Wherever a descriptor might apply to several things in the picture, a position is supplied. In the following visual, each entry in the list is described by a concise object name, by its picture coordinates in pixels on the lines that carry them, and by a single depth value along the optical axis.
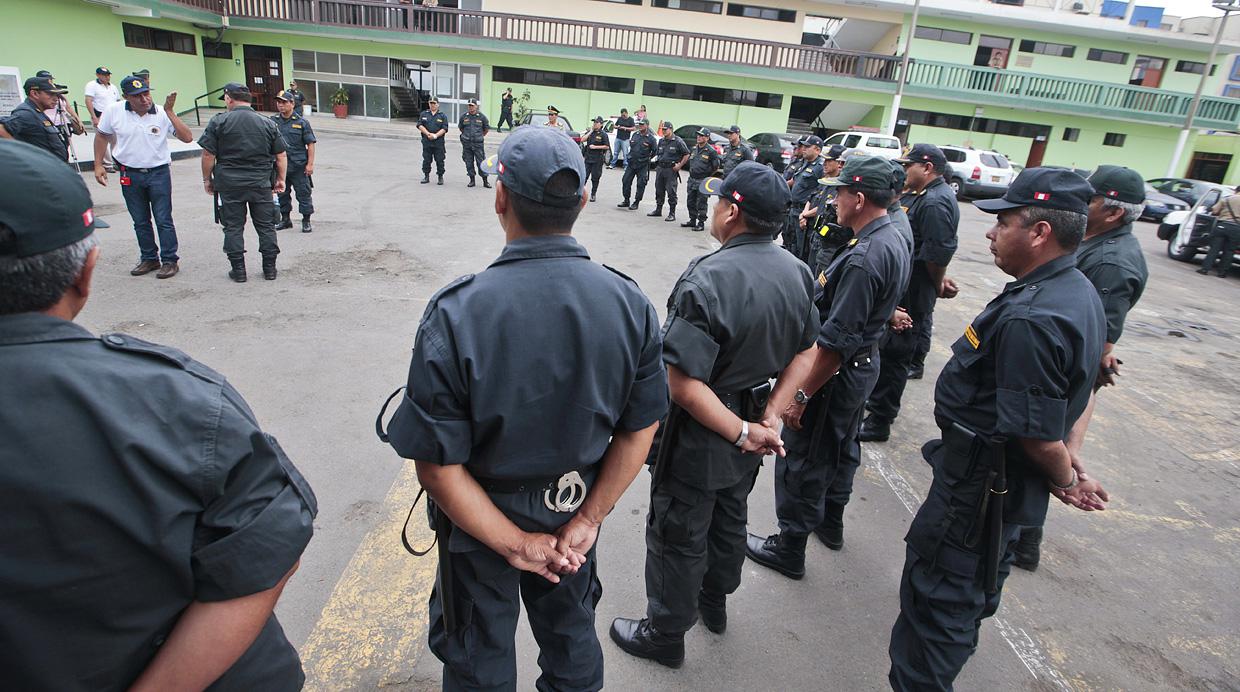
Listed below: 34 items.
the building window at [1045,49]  27.03
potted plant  23.64
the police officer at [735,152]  11.34
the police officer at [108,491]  0.93
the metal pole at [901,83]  23.40
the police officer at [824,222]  5.55
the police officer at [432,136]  11.82
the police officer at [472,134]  12.59
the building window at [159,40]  18.69
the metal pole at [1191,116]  25.23
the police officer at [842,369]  2.89
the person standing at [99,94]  9.84
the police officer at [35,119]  6.53
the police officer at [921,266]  4.51
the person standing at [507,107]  22.75
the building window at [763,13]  26.41
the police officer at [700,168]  10.91
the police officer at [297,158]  8.30
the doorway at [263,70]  23.95
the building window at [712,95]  25.81
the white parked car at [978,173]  18.64
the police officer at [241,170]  6.00
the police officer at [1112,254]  3.19
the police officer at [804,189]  7.73
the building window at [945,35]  26.66
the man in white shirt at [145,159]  5.86
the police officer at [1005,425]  2.04
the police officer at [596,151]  13.09
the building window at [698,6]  26.36
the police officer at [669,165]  11.38
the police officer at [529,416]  1.49
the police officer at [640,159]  12.25
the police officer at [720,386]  2.18
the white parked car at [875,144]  19.41
